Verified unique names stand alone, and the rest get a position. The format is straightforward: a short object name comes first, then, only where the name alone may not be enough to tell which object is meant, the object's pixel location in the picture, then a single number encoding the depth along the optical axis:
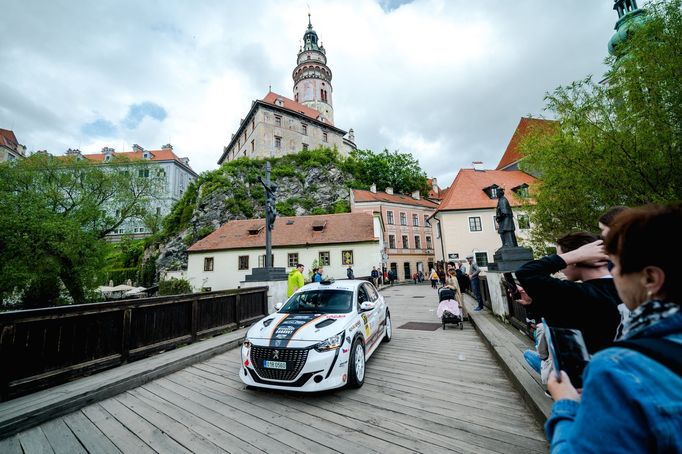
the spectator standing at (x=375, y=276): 22.03
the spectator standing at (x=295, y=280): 8.27
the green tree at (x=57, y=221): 16.58
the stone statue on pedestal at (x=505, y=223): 8.16
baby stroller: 7.81
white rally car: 3.85
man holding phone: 2.12
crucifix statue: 10.82
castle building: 47.03
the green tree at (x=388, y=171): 47.66
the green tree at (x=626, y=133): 7.82
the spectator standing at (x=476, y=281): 10.10
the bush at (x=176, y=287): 25.45
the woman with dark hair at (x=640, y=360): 0.70
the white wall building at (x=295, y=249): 25.34
